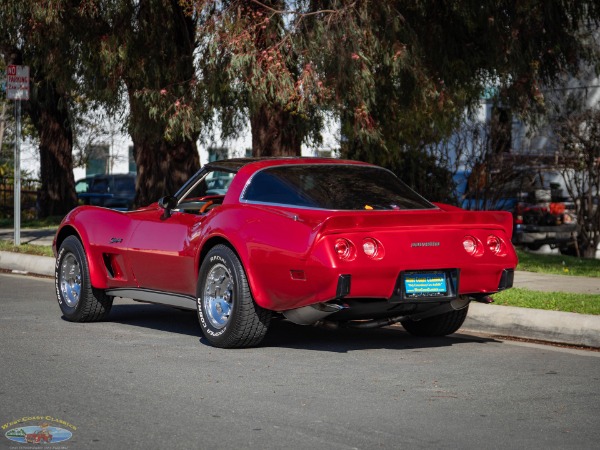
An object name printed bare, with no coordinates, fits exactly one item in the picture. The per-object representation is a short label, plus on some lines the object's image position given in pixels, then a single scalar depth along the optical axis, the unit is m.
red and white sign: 17.84
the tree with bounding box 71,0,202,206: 16.66
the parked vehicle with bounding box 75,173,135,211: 34.19
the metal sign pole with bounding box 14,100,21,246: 17.98
